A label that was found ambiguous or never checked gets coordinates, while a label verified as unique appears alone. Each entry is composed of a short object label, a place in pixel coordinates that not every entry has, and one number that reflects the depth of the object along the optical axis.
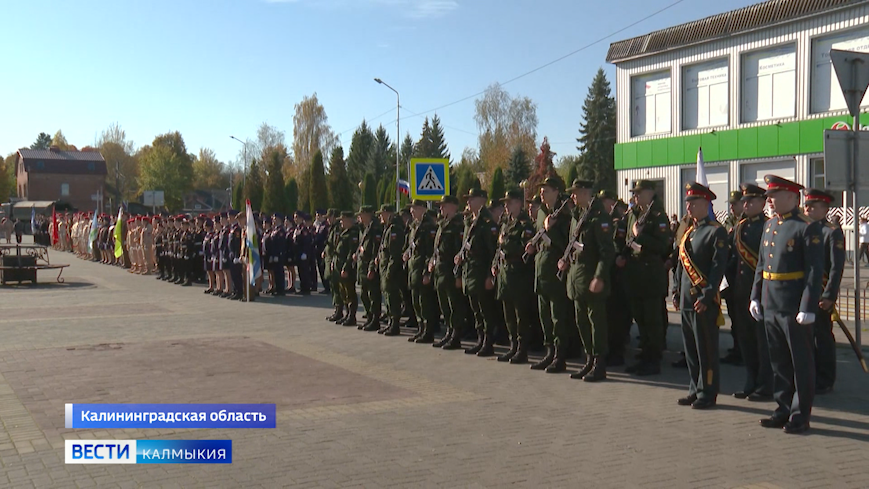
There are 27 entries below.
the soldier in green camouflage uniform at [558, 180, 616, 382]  8.54
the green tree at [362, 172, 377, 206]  66.31
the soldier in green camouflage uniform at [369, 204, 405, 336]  12.23
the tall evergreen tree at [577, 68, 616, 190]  71.25
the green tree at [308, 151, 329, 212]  64.19
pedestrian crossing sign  15.87
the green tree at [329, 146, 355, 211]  64.88
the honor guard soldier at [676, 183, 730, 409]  7.24
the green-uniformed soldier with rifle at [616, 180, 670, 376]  9.15
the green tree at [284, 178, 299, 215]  70.00
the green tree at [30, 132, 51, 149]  157.62
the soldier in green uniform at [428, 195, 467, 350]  10.99
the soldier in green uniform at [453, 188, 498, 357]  10.48
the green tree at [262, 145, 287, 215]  67.12
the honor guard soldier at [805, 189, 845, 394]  7.21
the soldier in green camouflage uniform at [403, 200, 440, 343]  11.63
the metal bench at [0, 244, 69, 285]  22.12
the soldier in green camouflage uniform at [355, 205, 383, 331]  12.84
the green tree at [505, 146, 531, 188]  68.25
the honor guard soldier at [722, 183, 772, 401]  7.66
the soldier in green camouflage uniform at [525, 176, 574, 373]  9.20
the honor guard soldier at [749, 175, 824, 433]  6.36
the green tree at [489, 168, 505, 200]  55.56
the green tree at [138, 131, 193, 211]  87.91
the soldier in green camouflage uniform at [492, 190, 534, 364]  9.86
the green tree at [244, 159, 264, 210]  69.50
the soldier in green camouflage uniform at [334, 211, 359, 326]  13.48
